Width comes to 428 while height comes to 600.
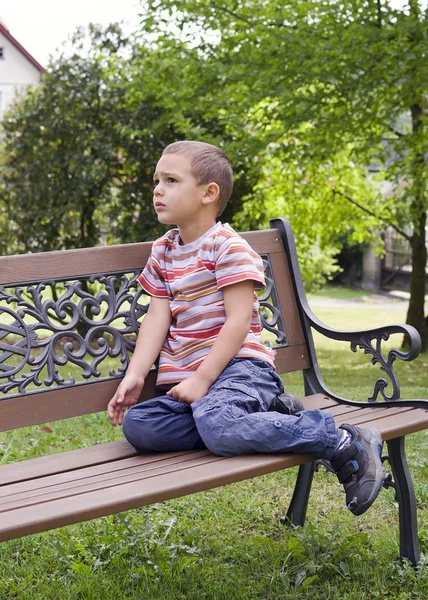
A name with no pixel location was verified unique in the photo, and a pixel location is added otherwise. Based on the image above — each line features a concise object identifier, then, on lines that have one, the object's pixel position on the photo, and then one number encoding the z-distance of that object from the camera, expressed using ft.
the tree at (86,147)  39.50
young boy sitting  8.29
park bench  7.14
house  119.24
